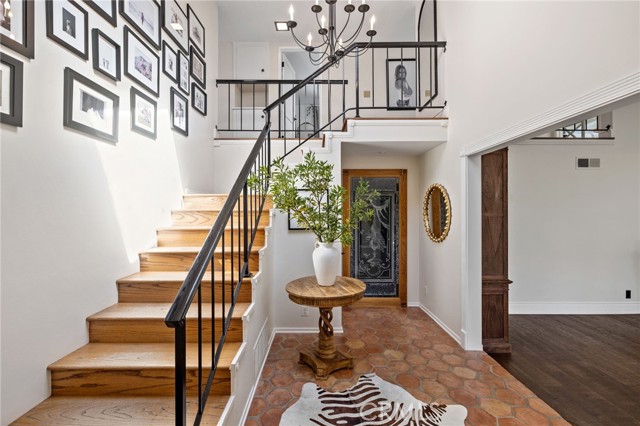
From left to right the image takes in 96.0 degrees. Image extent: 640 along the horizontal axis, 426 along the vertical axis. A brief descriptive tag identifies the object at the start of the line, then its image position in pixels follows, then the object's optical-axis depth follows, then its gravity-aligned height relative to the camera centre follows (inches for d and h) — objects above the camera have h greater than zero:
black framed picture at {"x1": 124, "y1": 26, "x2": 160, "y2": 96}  89.0 +51.0
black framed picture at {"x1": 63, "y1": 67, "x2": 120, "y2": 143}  67.7 +28.1
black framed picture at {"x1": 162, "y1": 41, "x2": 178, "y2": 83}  110.7 +61.4
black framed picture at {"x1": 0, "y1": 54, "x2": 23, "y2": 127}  53.4 +24.1
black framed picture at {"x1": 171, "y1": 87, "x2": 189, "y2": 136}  116.7 +43.5
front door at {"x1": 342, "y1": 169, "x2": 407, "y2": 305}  177.8 -16.4
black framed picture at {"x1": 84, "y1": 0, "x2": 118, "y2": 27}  76.4 +57.1
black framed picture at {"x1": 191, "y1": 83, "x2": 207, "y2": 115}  134.8 +57.0
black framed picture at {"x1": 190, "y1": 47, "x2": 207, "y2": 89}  134.2 +72.2
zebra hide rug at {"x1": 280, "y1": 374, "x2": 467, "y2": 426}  76.4 -54.3
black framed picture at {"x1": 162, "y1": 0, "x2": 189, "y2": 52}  111.8 +79.3
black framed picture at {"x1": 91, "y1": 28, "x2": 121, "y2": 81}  76.9 +45.1
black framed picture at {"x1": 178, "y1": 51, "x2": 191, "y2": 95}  122.6 +62.4
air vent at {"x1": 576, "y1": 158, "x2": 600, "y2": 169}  161.3 +29.2
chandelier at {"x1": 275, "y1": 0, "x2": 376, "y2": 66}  82.0 +56.5
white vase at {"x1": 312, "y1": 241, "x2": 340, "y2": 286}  100.4 -16.4
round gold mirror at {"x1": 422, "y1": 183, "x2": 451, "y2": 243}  133.4 +1.5
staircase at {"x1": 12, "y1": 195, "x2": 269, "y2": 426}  56.4 -32.1
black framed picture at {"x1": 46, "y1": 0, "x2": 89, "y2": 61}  63.9 +45.0
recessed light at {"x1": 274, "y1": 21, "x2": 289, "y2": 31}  189.7 +128.4
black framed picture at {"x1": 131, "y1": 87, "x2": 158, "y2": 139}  91.7 +34.3
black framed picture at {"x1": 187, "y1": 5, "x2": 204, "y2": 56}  132.9 +89.1
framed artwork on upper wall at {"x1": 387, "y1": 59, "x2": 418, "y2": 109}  208.2 +96.8
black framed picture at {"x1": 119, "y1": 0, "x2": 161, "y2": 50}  89.0 +66.1
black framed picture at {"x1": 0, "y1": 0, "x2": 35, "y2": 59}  54.4 +37.1
